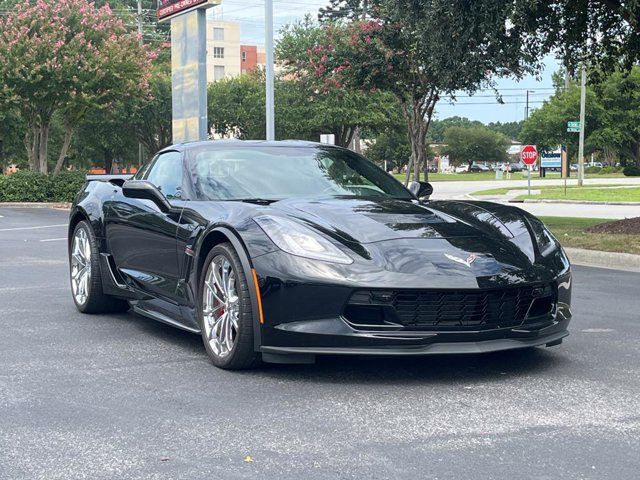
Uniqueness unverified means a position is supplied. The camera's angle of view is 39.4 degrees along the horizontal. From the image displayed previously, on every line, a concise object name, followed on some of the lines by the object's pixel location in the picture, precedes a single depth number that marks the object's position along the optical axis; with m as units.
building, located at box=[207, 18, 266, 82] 119.50
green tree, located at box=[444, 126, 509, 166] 135.75
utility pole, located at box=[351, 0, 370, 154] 54.54
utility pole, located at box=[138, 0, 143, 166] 52.60
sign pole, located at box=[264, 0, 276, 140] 21.55
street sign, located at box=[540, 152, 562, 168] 77.06
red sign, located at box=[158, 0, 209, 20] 21.45
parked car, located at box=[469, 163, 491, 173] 133.12
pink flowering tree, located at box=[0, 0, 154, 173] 30.03
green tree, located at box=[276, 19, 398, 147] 45.50
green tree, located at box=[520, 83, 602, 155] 64.56
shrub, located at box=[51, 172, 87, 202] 31.20
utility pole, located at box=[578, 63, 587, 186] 39.93
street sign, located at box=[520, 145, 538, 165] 31.16
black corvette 4.71
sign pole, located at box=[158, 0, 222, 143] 21.62
